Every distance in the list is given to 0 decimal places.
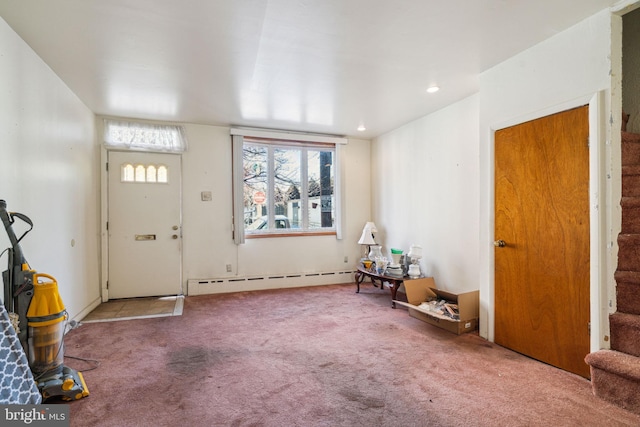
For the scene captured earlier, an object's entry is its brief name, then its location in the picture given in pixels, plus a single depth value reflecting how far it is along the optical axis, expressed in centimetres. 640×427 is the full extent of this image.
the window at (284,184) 477
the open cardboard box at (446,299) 297
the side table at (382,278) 394
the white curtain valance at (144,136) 421
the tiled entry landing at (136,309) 354
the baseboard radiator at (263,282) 458
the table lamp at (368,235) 493
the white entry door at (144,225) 425
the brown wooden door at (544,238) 220
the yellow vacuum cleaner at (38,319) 186
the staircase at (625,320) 186
